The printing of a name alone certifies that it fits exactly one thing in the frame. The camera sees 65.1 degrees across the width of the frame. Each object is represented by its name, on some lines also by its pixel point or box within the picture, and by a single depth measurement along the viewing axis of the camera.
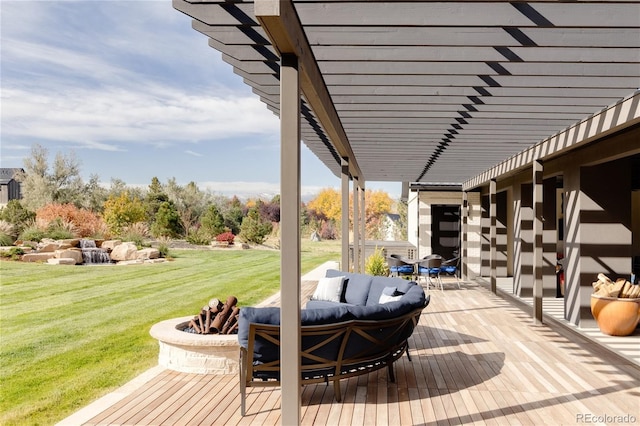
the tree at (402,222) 30.23
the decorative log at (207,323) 5.37
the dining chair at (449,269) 12.47
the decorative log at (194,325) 5.44
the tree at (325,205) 34.44
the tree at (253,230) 28.22
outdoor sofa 4.14
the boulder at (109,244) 22.84
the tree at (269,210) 32.26
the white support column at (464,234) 14.16
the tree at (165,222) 26.61
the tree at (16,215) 21.00
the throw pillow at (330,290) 7.28
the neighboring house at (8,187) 31.23
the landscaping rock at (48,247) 20.64
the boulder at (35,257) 19.84
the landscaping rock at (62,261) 20.27
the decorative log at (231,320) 5.38
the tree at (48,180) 27.86
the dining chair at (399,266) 12.06
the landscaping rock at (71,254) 20.71
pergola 3.25
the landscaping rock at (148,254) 22.75
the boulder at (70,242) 21.57
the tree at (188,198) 31.53
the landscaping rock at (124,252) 22.42
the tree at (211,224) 27.89
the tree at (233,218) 29.83
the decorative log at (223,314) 5.39
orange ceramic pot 6.79
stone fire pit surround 5.07
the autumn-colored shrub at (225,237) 27.39
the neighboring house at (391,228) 31.36
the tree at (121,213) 25.95
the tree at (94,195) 28.91
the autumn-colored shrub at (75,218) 22.87
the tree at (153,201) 28.42
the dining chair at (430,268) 11.61
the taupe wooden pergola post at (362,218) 11.73
